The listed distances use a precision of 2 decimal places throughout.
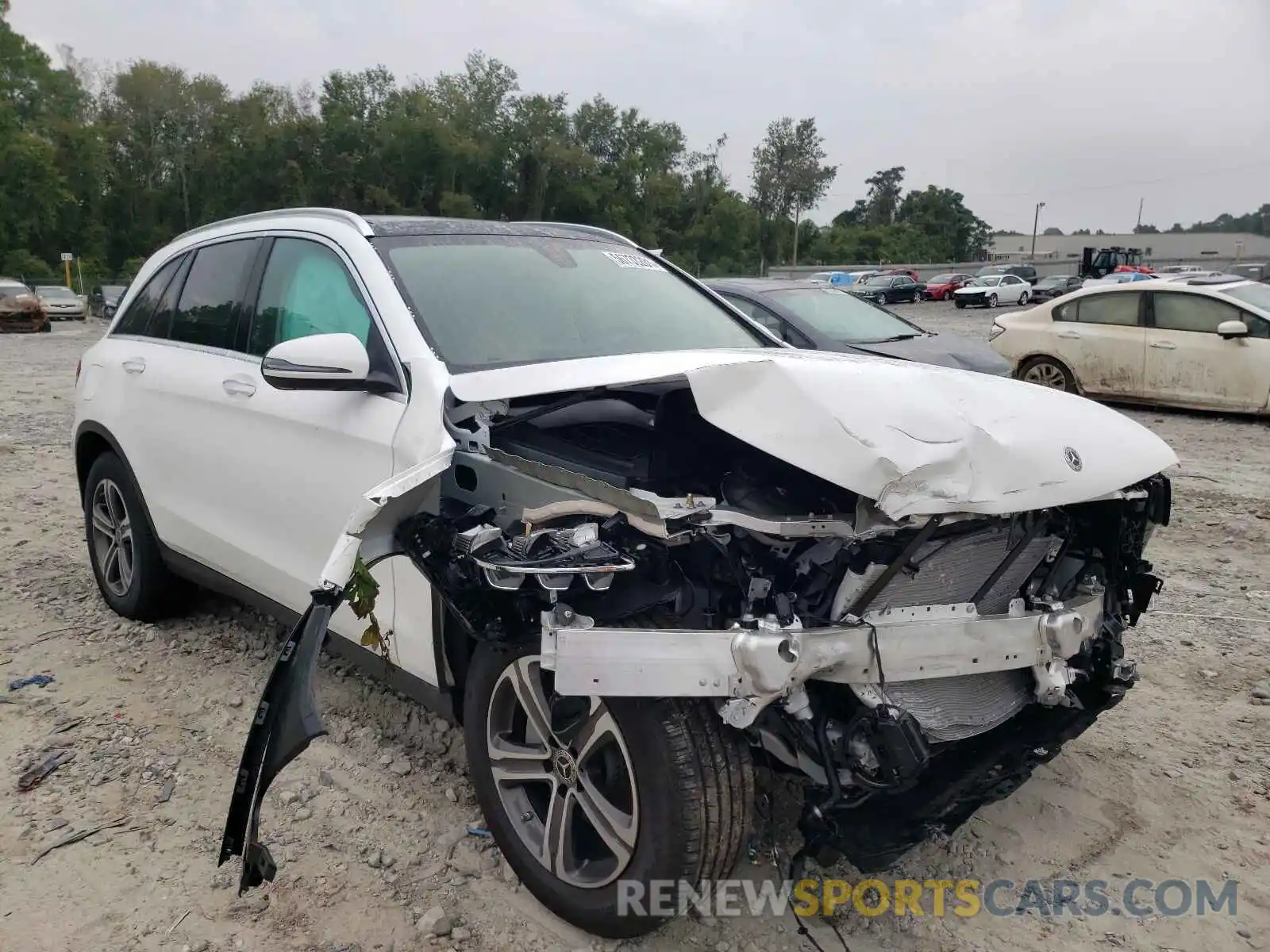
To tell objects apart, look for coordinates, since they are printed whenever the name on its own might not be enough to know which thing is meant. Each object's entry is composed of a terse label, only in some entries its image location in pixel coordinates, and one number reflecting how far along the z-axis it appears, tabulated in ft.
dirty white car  31.76
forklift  144.77
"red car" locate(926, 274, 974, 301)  142.41
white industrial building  281.95
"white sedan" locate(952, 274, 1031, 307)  121.80
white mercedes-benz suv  6.88
